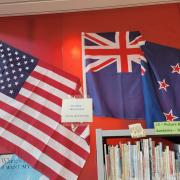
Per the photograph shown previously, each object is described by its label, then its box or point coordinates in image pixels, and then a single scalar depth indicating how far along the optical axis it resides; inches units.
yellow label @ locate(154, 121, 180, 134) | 74.4
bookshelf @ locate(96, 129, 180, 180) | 73.4
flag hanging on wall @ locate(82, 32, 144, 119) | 100.3
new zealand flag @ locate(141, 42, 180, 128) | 96.3
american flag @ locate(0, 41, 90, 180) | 97.8
